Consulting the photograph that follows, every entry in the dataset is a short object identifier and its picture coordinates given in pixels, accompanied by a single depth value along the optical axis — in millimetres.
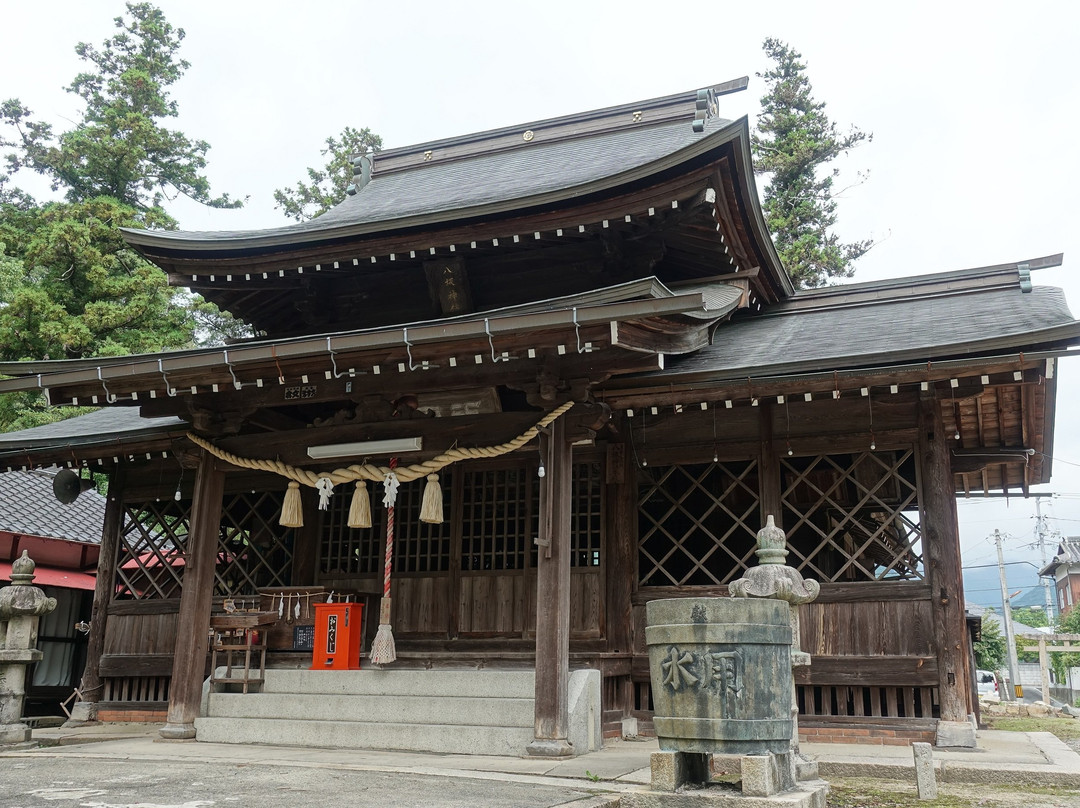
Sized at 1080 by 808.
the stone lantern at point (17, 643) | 8266
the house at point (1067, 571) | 49188
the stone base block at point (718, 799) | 4672
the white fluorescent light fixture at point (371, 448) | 8664
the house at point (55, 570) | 13969
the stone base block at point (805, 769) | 5664
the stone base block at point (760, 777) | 4742
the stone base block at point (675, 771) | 4986
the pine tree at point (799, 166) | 22562
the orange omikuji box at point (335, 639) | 9578
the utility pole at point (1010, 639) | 27333
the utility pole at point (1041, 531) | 48775
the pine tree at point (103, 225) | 18891
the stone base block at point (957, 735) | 7793
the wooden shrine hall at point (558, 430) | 7828
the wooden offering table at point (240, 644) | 9141
